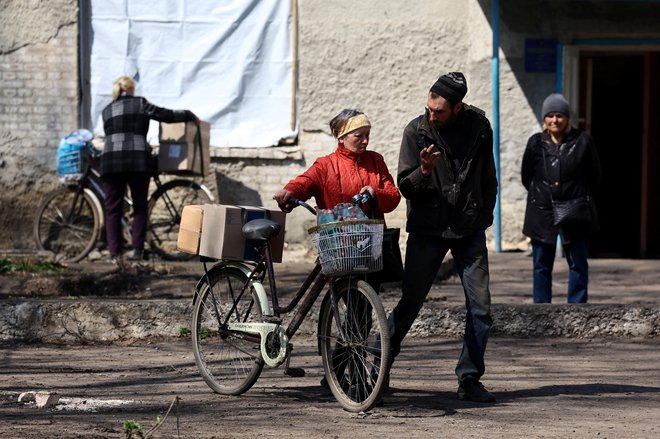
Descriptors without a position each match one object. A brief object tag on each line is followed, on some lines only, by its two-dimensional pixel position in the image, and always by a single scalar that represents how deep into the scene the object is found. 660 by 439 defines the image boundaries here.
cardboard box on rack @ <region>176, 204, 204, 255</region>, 13.58
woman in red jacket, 12.92
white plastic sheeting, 28.03
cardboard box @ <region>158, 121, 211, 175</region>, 25.62
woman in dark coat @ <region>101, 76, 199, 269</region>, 24.45
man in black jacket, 12.95
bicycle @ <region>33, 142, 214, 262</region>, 26.09
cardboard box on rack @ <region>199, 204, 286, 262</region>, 13.20
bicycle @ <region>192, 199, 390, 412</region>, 12.02
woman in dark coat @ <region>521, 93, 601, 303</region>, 18.06
